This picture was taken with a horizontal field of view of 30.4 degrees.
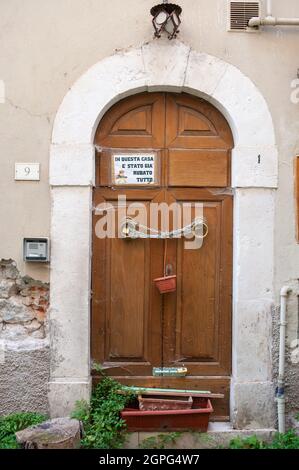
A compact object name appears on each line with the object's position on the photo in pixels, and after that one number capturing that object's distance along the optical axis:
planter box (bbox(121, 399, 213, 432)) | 4.35
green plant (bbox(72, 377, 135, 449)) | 4.18
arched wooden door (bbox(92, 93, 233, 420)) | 4.61
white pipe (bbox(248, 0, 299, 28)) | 4.44
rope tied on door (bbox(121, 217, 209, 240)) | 4.57
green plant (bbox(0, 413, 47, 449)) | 4.25
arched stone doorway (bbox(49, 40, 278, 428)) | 4.46
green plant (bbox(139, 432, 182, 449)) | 4.36
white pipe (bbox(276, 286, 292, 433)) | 4.43
